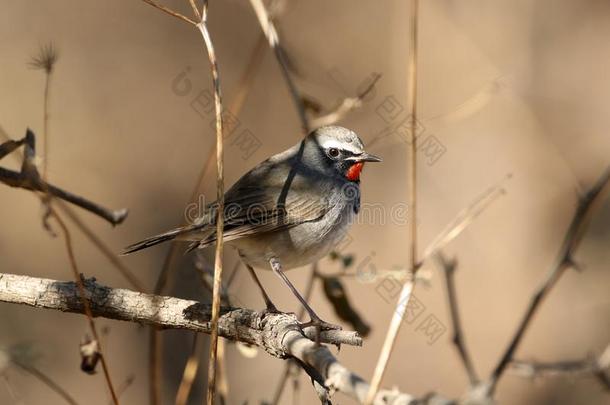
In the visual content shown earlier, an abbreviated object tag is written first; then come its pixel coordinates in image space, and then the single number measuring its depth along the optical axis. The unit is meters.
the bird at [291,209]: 8.86
